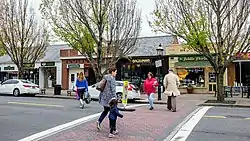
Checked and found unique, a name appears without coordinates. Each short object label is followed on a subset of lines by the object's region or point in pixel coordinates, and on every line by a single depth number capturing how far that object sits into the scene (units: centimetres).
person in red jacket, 1505
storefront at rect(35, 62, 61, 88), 3666
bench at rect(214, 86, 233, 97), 2397
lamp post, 2140
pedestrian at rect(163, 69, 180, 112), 1395
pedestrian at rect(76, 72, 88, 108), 1549
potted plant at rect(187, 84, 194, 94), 2958
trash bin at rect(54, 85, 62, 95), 2745
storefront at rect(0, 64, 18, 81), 4006
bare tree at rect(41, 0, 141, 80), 2364
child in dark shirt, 839
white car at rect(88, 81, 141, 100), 2056
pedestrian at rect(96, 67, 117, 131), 862
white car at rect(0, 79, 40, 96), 2606
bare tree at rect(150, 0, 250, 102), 1869
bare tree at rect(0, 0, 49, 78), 2881
